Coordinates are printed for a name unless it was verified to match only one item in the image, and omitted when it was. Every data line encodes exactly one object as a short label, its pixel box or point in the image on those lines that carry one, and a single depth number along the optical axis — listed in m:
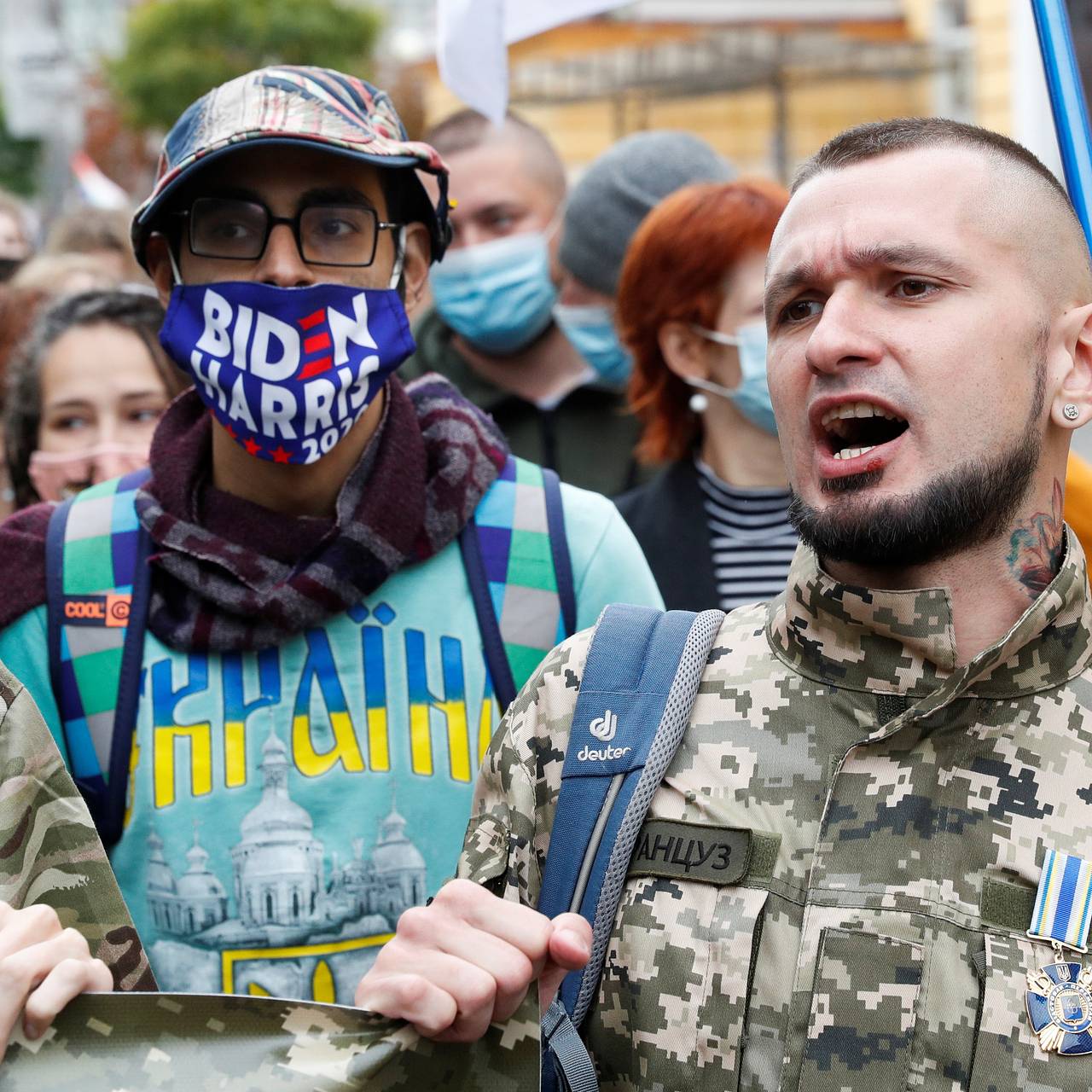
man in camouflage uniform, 2.04
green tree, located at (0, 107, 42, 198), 47.53
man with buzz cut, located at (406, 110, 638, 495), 5.15
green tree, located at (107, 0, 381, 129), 36.34
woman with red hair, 4.12
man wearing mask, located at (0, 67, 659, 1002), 2.96
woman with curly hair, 4.35
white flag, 3.50
